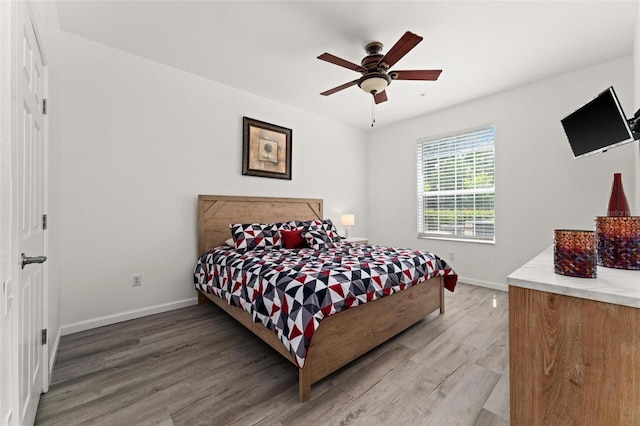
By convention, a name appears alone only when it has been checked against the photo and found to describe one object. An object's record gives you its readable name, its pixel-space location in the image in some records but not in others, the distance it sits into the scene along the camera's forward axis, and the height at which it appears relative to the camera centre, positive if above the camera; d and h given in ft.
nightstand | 13.66 -1.49
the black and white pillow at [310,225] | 11.21 -0.58
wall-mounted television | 4.09 +1.57
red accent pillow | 10.35 -1.09
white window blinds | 12.31 +1.34
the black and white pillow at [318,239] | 10.34 -1.08
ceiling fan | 7.29 +4.15
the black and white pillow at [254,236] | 9.74 -0.93
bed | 5.40 -2.64
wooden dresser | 2.46 -1.40
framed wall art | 11.64 +2.89
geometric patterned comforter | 5.29 -1.70
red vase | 4.31 +0.18
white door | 3.56 +0.01
